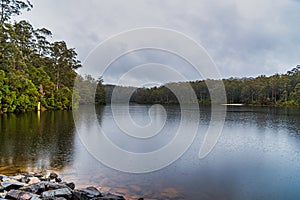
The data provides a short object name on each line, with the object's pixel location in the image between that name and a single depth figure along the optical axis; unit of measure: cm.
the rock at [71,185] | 772
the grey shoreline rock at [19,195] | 621
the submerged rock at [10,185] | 693
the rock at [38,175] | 859
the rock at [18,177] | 790
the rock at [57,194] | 646
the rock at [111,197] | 683
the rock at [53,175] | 859
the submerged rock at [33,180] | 784
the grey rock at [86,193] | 675
